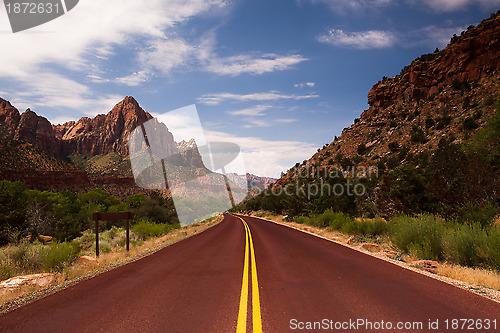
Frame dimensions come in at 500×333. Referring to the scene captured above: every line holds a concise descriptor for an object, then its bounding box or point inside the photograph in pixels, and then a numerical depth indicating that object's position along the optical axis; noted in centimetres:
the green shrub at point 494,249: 755
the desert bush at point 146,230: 2439
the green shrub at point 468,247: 844
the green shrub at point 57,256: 959
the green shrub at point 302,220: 3311
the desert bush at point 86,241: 2336
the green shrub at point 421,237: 1021
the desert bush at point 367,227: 1745
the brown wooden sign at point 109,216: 1294
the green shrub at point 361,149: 6270
